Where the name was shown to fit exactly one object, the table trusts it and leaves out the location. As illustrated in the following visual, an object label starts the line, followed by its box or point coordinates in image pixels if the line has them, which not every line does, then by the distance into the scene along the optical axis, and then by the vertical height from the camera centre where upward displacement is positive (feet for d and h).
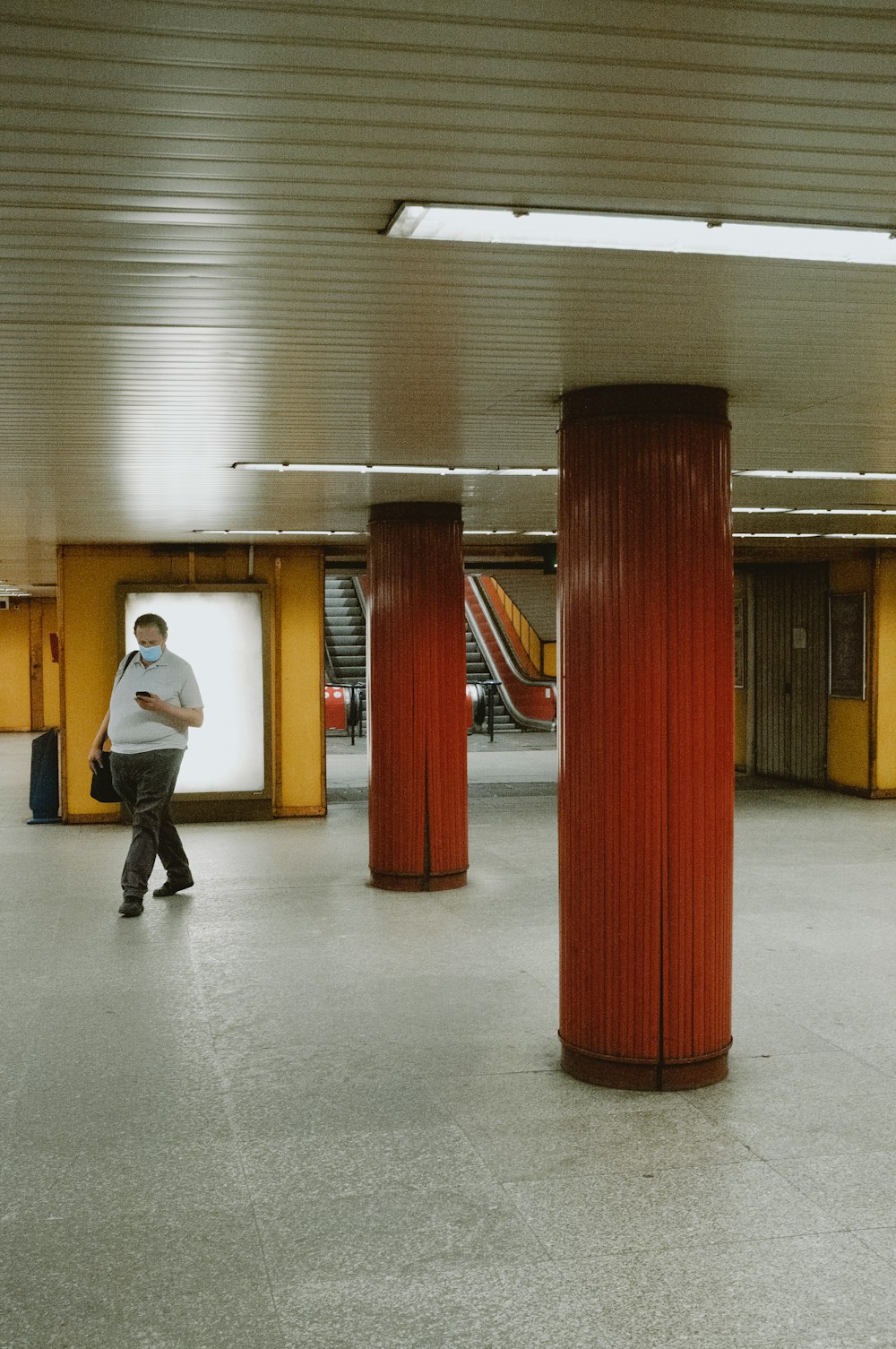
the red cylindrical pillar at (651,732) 17.03 -1.02
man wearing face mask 28.04 -1.57
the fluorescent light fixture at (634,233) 10.87 +3.82
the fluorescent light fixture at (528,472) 27.25 +4.07
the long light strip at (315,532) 40.29 +4.14
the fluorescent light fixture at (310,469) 25.94 +3.98
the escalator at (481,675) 89.97 -1.17
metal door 54.85 -0.70
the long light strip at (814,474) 28.40 +4.17
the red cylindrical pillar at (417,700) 31.86 -1.03
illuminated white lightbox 44.39 -0.47
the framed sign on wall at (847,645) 51.34 +0.48
